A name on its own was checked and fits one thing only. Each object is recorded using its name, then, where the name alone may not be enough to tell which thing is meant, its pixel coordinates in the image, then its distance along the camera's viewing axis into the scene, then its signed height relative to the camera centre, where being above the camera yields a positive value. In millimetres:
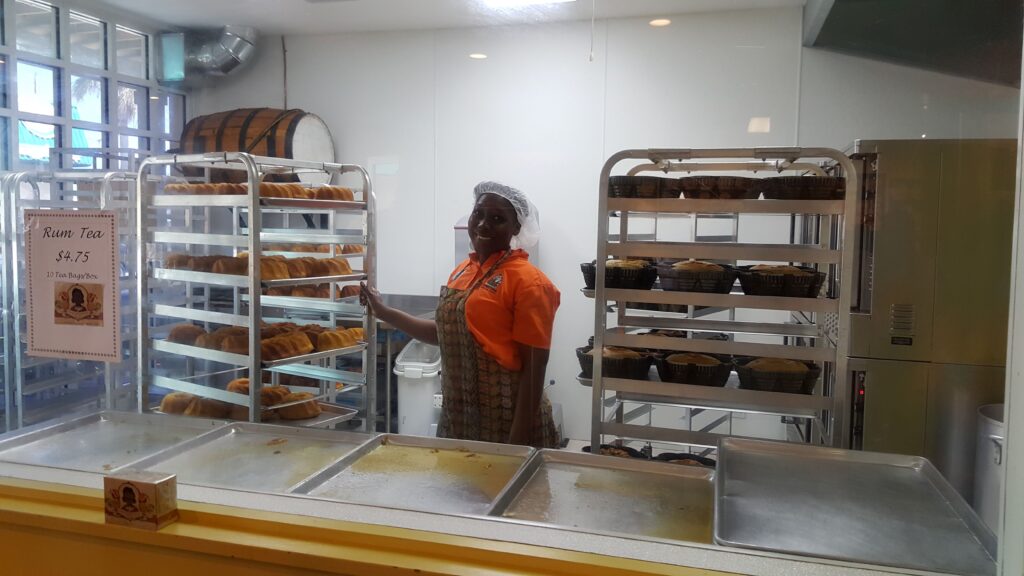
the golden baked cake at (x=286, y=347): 2154 -331
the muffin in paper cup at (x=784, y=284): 1898 -95
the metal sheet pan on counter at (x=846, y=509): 992 -419
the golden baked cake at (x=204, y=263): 2045 -70
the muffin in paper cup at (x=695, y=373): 1969 -354
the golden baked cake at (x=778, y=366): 1911 -320
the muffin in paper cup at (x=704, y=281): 1914 -91
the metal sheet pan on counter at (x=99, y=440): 1415 -446
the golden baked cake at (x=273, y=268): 2184 -89
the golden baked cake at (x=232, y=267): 2066 -81
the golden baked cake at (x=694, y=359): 1974 -316
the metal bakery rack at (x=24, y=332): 1648 -219
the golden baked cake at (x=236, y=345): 2086 -313
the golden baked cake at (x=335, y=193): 1950 +137
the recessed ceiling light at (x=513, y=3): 1706 +587
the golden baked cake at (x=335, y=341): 2220 -316
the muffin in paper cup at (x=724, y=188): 1837 +158
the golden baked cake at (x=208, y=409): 2051 -499
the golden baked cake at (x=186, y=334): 2080 -284
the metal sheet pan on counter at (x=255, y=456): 1312 -443
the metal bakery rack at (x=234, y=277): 1943 -84
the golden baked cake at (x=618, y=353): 2000 -305
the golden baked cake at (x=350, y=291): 2164 -155
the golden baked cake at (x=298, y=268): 2240 -88
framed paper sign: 1528 -94
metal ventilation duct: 1793 +490
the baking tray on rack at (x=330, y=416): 2068 -521
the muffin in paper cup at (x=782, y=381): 1905 -359
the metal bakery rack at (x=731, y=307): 1766 -163
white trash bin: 2014 -420
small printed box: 1103 -416
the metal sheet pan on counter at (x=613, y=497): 1138 -448
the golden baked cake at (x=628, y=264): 1977 -51
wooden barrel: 1835 +283
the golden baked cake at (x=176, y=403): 2004 -475
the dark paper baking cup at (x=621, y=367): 1979 -344
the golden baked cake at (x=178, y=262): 2004 -67
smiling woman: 1871 -227
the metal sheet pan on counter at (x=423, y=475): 1218 -444
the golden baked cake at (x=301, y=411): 2105 -512
